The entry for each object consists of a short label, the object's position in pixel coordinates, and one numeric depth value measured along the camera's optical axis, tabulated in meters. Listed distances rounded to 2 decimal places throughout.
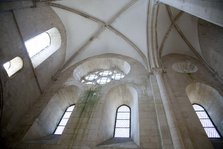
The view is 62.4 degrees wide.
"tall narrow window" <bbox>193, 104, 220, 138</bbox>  6.85
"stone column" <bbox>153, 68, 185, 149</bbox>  5.26
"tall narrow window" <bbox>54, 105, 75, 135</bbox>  8.12
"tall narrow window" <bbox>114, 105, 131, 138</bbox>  7.42
